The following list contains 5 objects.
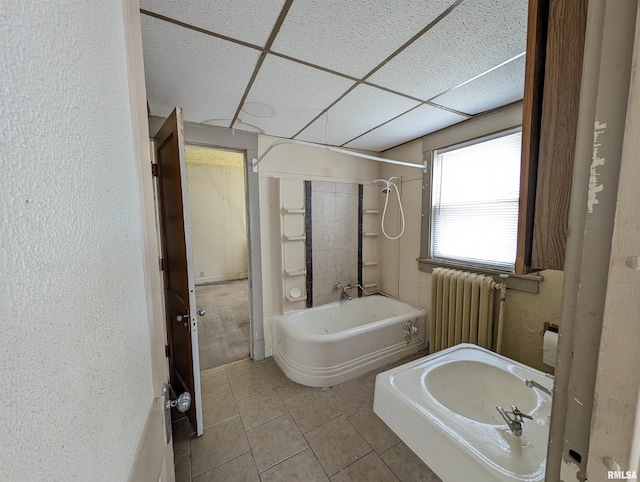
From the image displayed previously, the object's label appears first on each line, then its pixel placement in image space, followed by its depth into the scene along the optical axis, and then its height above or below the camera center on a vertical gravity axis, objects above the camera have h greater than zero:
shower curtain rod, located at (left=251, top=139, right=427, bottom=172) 2.24 +0.53
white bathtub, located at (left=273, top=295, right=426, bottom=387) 2.10 -1.16
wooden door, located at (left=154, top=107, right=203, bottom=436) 1.42 -0.24
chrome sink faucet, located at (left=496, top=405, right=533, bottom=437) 1.05 -0.90
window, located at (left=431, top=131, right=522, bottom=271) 1.90 +0.13
